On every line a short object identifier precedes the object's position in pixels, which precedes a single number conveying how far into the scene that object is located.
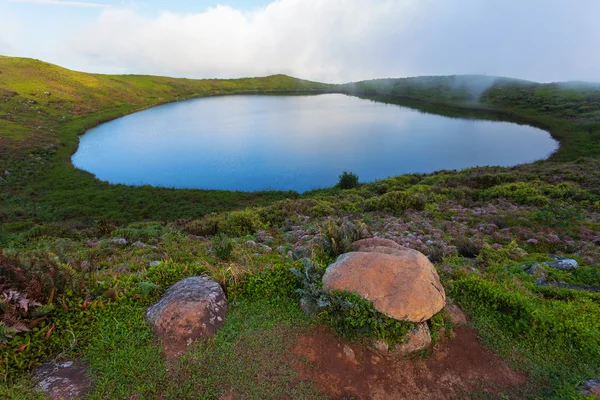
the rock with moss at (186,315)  5.04
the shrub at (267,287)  6.25
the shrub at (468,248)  9.78
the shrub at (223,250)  8.35
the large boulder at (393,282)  5.20
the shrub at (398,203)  16.11
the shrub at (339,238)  7.55
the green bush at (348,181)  29.95
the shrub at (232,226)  13.61
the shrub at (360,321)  5.00
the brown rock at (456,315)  5.81
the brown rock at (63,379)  4.14
